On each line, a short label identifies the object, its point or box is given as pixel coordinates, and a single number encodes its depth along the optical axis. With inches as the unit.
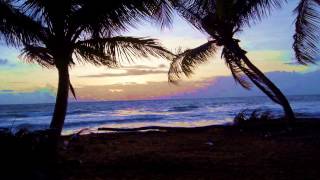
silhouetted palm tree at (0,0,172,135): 278.1
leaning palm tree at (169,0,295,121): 490.3
